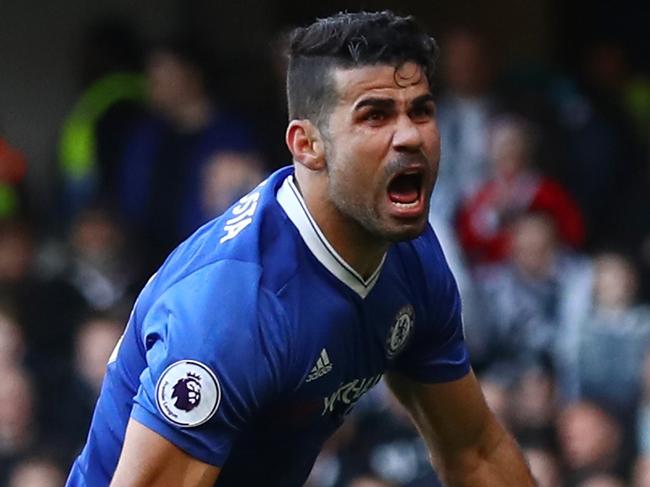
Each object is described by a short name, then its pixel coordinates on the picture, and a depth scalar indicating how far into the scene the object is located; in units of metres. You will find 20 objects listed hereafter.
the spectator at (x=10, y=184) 15.51
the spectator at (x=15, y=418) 14.00
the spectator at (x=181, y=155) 14.63
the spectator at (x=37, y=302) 14.76
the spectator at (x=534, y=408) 13.77
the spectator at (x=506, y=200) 14.57
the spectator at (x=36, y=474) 13.67
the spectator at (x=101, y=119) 15.70
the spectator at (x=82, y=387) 14.10
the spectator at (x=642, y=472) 13.30
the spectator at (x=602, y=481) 13.41
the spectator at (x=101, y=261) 15.03
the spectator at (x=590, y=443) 13.52
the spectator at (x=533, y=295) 14.50
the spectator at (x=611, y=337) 14.20
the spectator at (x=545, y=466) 13.41
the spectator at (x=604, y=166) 15.31
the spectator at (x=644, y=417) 13.51
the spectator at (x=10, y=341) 14.55
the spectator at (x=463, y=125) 14.89
